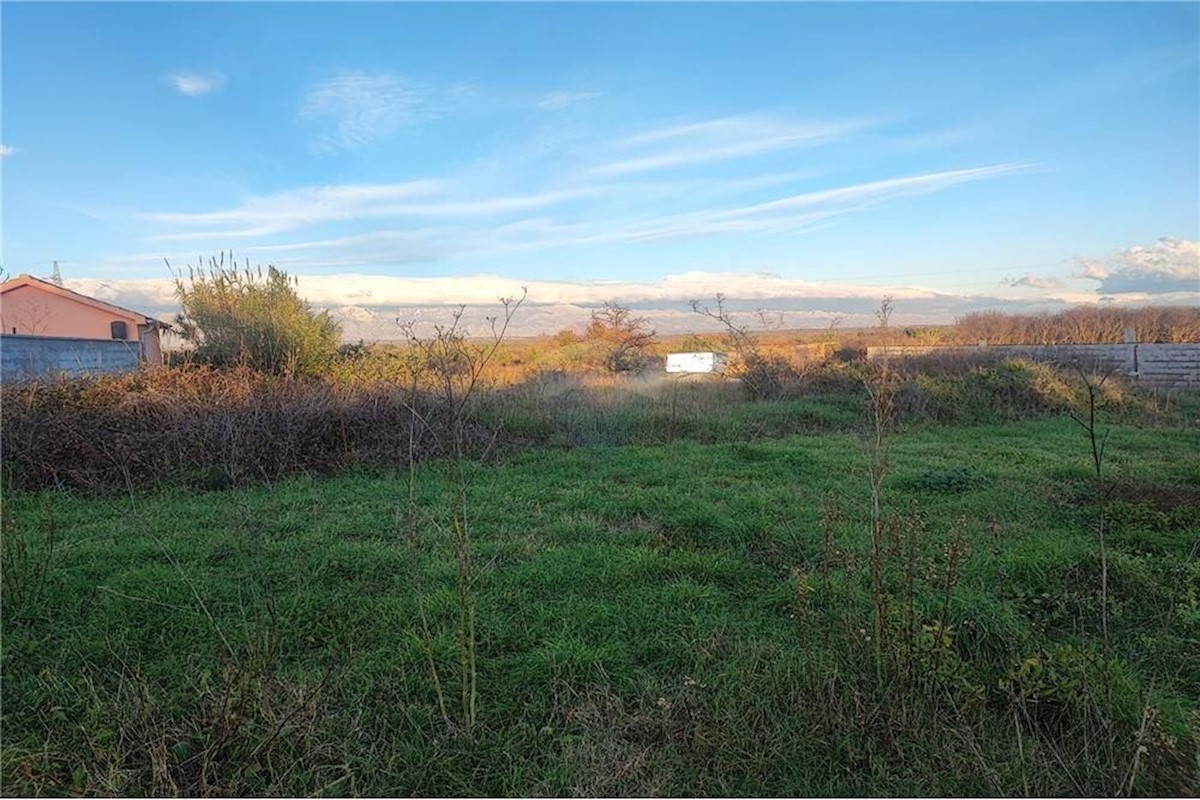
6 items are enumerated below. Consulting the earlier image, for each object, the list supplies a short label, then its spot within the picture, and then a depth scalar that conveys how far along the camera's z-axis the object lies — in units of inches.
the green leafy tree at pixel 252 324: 410.0
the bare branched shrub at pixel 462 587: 93.7
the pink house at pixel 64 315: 639.3
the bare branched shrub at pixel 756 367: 522.9
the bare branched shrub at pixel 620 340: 787.4
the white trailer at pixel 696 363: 617.6
